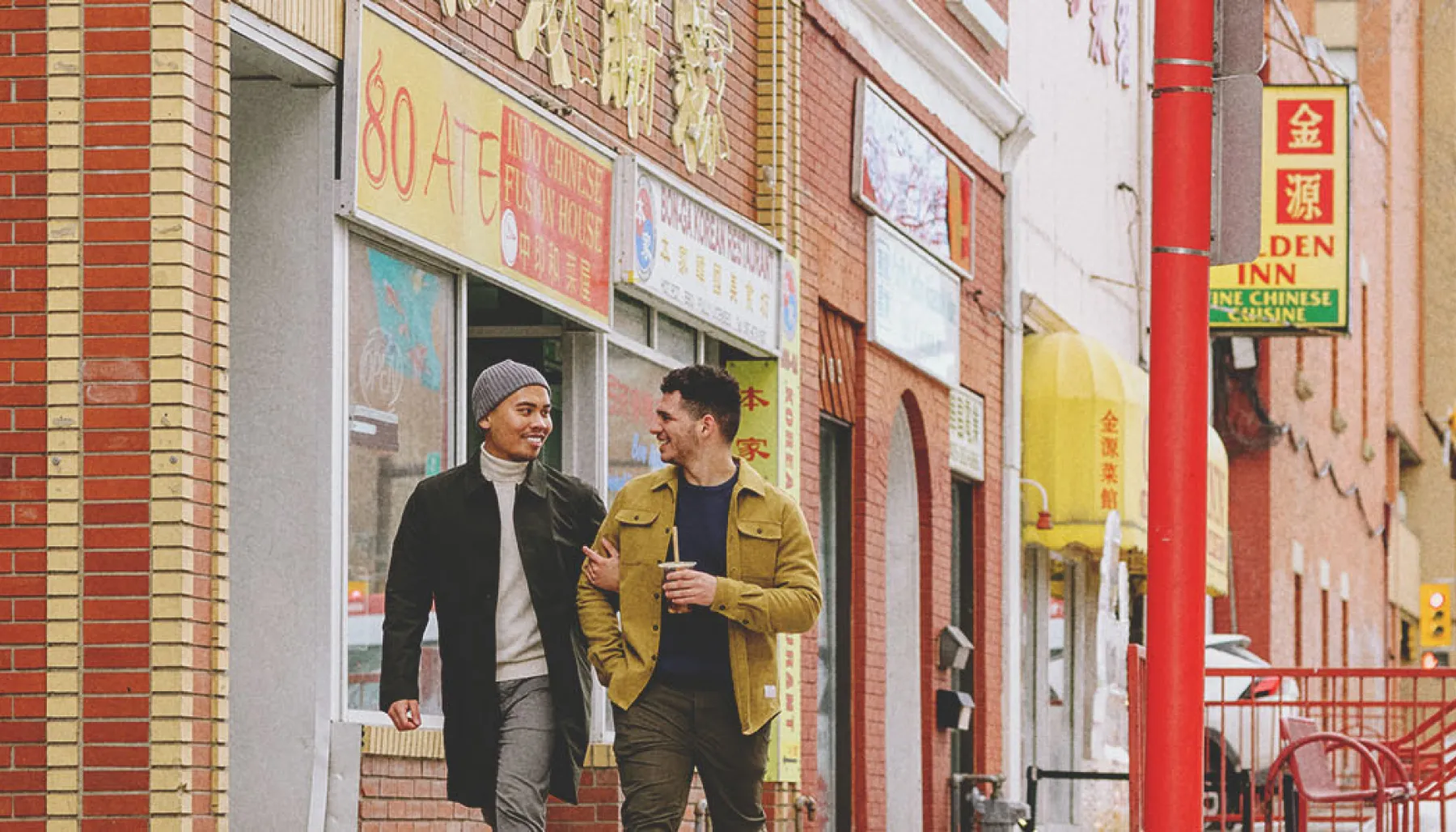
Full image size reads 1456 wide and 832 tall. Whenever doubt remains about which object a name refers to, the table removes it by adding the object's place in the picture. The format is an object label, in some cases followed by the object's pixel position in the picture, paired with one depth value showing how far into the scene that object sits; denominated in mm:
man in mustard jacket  8609
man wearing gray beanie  8523
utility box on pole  8469
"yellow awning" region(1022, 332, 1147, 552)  23125
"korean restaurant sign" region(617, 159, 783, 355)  13344
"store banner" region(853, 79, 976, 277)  17688
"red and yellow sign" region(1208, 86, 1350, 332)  30734
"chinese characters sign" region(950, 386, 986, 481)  20594
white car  24000
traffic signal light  49156
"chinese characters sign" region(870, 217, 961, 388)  18038
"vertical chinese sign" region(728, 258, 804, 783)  15695
